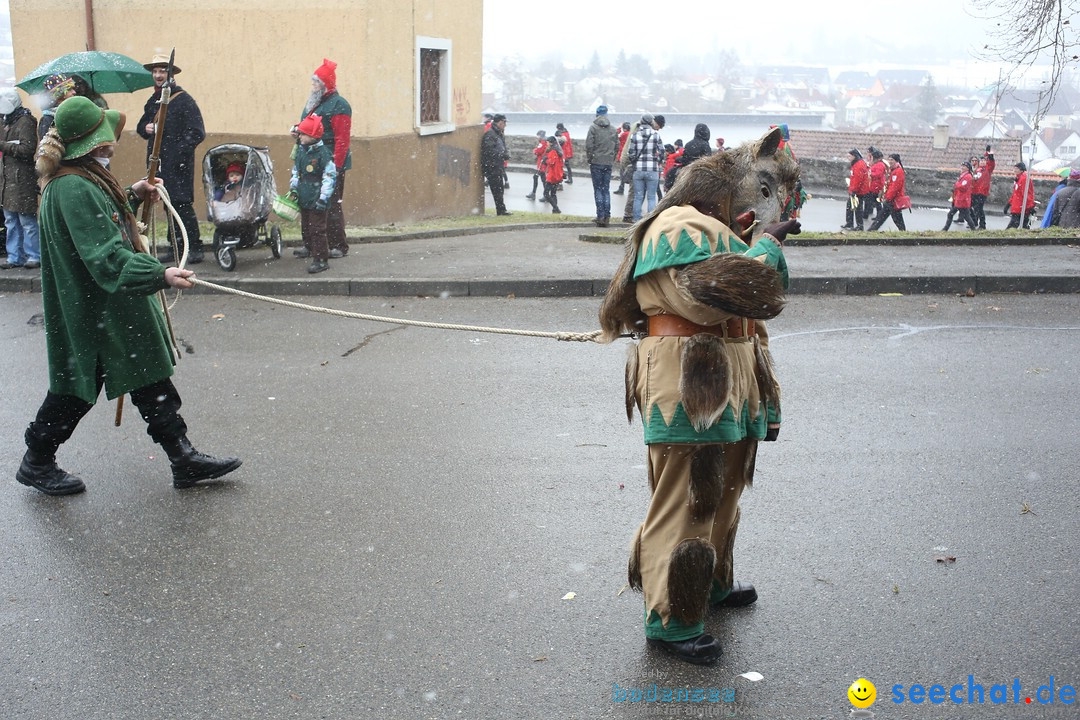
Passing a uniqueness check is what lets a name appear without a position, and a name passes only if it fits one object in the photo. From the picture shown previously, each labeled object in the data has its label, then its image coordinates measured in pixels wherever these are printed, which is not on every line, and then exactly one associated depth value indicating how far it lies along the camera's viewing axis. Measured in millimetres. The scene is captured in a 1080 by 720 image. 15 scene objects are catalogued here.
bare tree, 12094
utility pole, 12986
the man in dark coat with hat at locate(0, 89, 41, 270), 10852
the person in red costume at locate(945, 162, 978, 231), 20844
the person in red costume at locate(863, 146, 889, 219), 20078
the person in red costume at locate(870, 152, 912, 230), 19594
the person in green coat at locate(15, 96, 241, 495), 4738
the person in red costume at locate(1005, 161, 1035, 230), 20484
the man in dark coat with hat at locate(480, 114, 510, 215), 17625
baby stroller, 10820
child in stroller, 11000
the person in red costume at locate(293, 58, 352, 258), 10812
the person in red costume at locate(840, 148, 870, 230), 19922
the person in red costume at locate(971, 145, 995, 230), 21094
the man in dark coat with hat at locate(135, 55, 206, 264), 10805
